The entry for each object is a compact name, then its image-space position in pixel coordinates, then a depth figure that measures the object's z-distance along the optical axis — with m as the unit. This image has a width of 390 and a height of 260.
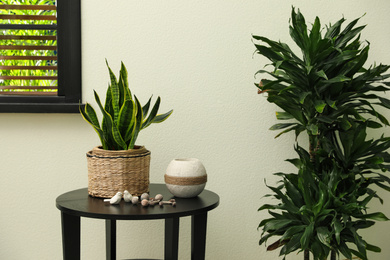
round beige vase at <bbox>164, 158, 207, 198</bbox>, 1.88
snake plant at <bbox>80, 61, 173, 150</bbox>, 1.86
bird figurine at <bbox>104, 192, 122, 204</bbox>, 1.78
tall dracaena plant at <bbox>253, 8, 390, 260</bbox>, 1.94
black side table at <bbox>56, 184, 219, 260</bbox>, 1.66
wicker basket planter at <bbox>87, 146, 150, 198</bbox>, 1.85
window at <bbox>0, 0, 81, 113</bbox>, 2.31
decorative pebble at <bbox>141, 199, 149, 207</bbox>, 1.75
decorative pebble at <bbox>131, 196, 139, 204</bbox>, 1.79
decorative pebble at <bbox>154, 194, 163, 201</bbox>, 1.81
